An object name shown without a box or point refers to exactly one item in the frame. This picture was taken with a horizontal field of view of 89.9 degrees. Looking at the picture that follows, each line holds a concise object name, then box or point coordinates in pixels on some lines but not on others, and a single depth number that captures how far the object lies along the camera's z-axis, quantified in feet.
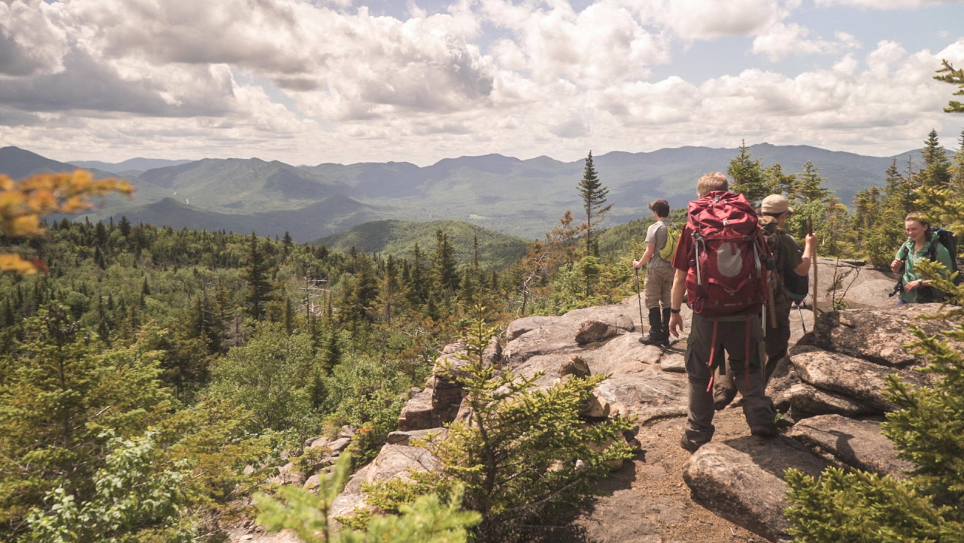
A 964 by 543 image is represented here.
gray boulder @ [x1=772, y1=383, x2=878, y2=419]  18.45
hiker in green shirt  23.80
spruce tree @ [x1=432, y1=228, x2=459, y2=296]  236.22
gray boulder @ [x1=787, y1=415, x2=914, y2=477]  15.39
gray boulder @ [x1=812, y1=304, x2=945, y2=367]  18.93
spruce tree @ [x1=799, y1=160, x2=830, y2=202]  112.37
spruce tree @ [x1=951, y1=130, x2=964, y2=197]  59.90
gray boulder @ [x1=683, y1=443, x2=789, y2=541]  15.05
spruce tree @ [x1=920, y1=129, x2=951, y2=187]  129.90
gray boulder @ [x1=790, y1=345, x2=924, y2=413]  18.02
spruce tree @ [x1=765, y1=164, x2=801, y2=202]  96.27
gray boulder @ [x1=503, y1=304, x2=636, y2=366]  42.22
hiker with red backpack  16.55
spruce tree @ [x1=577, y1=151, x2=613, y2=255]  190.75
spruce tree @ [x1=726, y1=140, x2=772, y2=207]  87.25
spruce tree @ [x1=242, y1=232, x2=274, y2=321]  177.75
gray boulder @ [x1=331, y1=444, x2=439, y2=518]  29.68
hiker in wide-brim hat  18.78
